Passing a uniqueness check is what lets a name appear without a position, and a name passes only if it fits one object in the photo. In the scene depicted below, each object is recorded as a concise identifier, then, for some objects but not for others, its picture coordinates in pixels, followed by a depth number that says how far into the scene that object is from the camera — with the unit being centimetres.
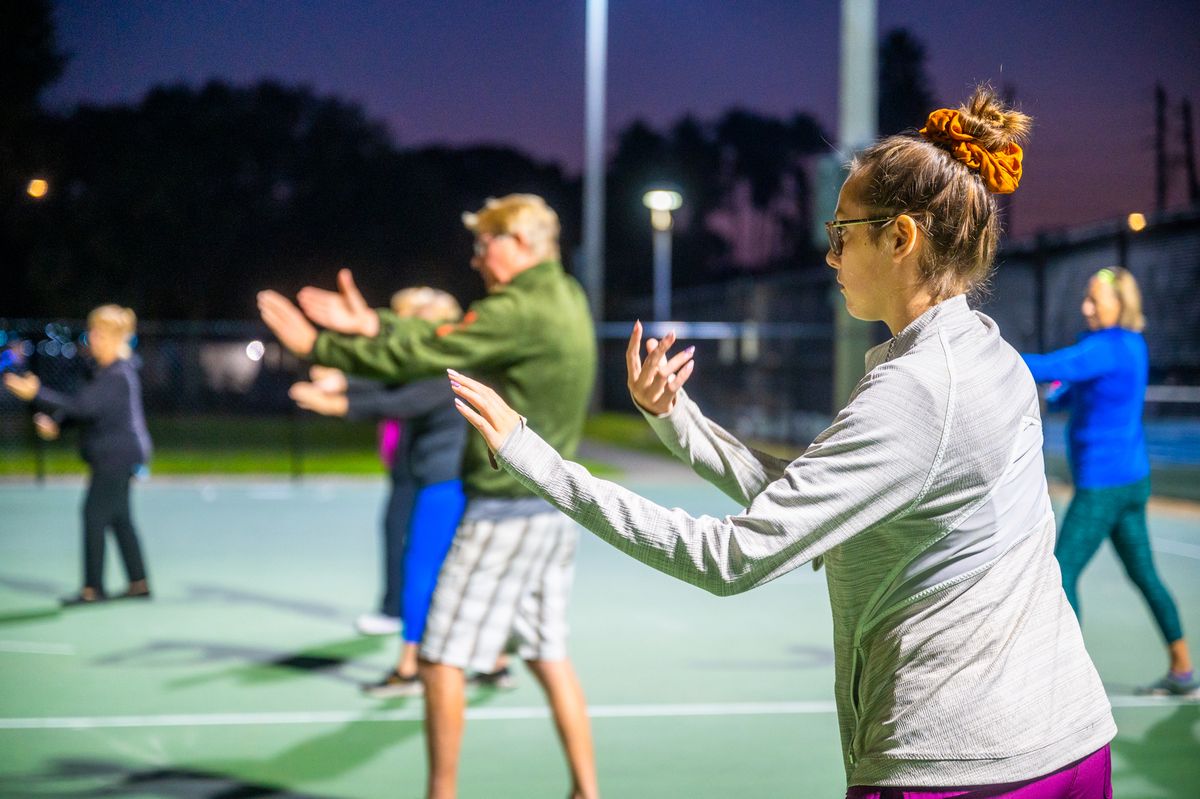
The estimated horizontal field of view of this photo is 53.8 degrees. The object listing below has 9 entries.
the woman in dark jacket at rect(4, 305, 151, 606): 774
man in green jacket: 360
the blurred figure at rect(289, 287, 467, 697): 521
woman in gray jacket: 169
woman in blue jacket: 536
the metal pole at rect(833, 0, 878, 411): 927
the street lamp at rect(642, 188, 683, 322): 2409
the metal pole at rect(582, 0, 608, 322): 2147
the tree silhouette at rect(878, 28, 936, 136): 4688
